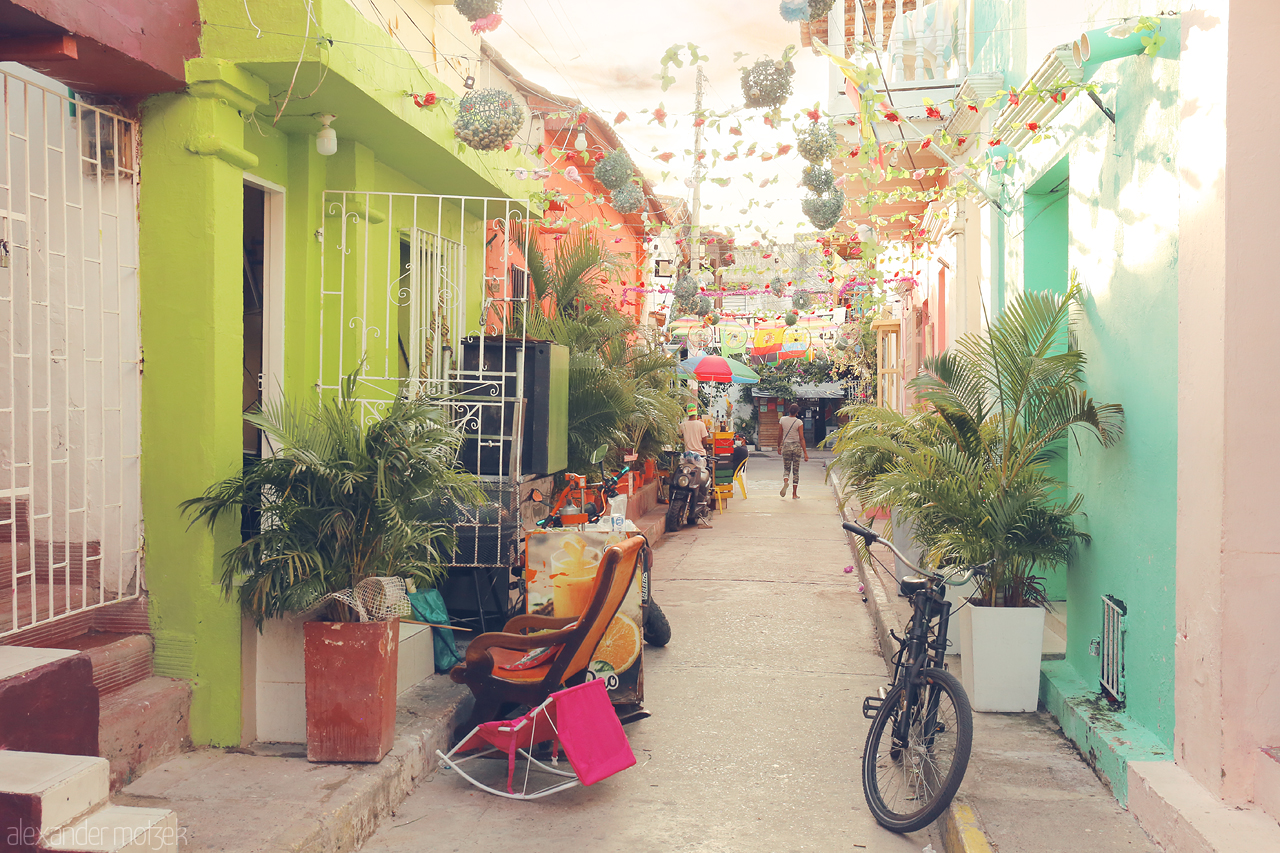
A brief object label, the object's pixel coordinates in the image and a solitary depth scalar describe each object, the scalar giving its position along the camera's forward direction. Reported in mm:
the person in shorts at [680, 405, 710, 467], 14398
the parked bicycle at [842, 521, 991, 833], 3838
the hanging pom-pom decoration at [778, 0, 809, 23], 5055
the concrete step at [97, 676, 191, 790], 3805
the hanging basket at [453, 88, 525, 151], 5520
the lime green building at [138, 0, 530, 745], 4266
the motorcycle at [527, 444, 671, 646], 5605
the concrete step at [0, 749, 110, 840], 2469
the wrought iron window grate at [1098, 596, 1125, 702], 4453
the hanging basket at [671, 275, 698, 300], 13828
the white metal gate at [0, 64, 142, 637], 4113
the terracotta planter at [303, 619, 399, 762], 4102
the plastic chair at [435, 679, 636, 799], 4246
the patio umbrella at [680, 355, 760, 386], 17219
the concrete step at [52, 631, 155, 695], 4023
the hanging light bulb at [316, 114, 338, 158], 5452
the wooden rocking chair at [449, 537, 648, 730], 4406
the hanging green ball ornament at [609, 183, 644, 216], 8562
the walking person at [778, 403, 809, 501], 18188
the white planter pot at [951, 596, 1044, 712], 5016
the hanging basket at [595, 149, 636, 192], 7477
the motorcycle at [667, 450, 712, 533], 13625
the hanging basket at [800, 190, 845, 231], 7629
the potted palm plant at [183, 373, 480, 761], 4105
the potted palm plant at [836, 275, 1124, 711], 5023
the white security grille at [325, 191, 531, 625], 5605
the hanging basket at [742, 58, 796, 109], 5531
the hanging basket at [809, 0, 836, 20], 5038
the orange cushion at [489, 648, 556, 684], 4559
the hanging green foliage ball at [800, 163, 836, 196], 7172
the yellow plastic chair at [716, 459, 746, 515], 16531
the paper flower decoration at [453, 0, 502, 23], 5062
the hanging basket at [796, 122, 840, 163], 6449
